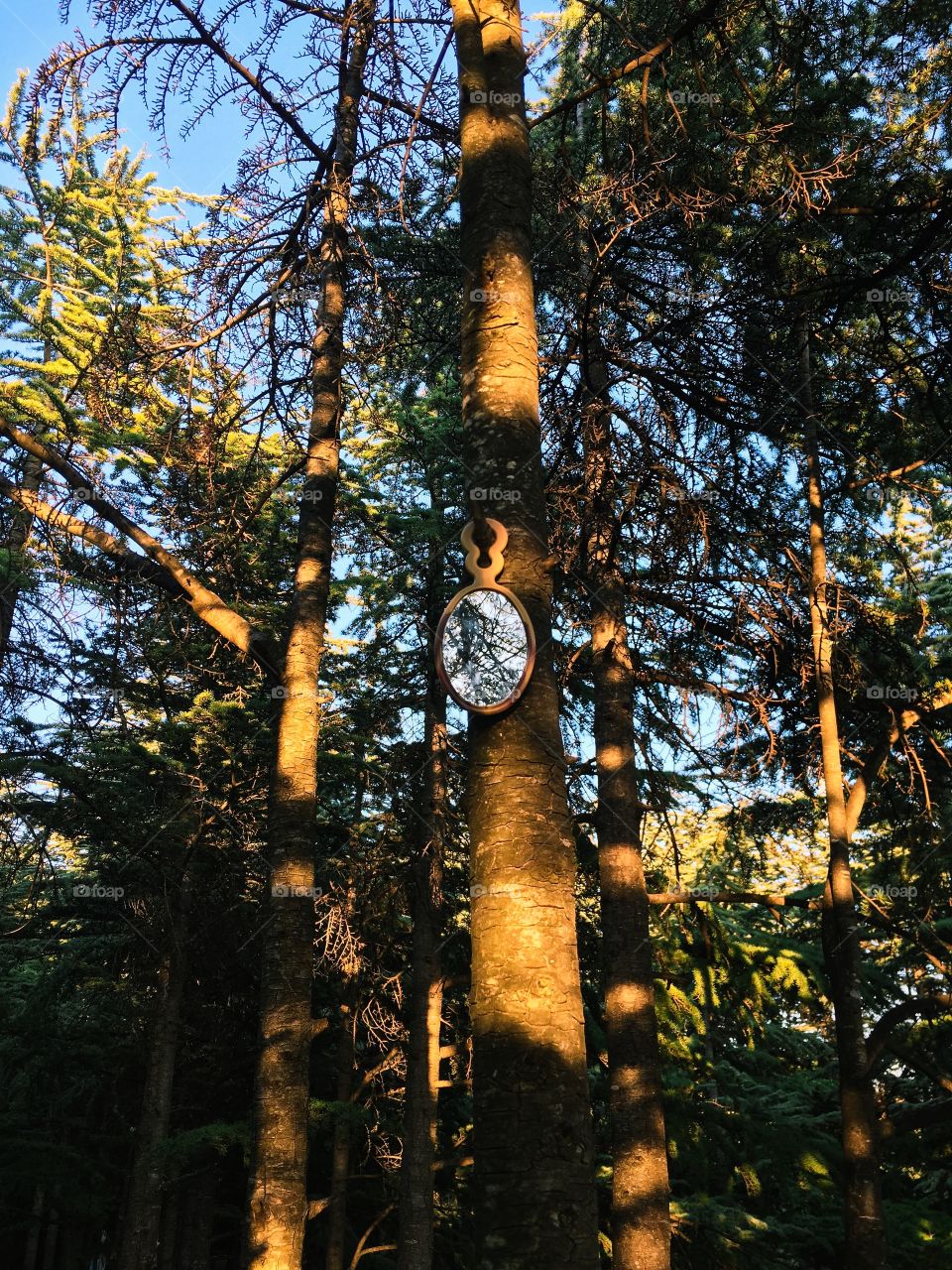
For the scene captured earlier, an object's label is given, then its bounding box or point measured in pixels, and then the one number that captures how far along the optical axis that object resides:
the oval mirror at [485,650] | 3.01
